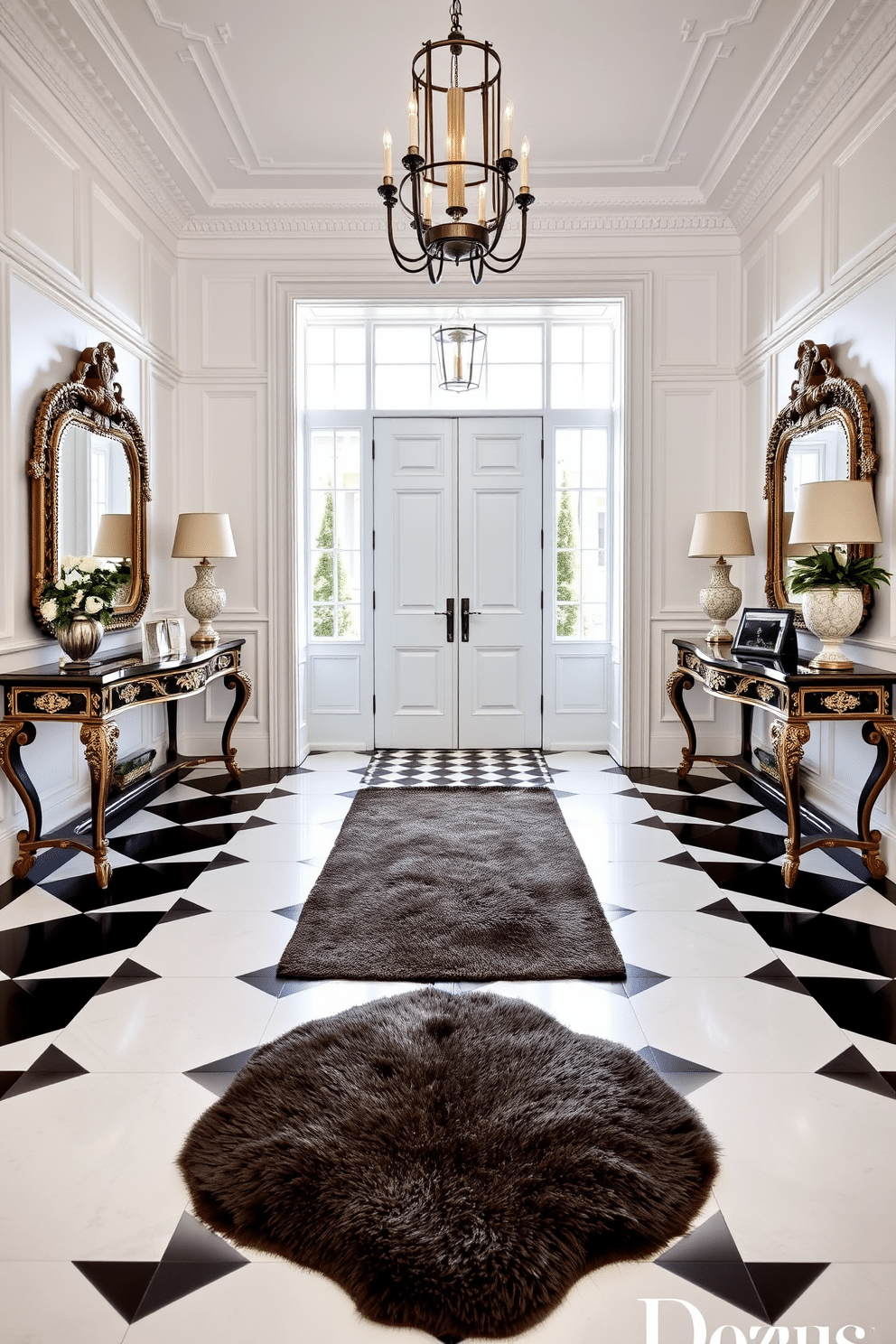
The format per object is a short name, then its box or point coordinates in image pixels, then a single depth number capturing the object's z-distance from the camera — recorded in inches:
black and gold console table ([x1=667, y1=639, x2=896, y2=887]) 138.4
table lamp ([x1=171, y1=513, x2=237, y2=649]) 207.8
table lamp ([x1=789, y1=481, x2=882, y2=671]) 139.6
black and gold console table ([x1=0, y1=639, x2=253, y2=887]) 136.6
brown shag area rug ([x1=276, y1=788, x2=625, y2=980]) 110.7
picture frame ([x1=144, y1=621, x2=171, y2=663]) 172.1
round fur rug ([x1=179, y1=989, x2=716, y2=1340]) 60.0
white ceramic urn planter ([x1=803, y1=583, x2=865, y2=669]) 142.7
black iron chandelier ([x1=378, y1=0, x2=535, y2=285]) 105.3
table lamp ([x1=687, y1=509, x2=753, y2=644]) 203.3
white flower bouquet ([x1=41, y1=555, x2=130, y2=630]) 144.7
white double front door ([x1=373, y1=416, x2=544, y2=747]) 250.5
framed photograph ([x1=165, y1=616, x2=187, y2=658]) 179.8
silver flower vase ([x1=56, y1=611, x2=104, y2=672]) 143.8
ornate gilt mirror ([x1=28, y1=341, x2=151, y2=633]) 150.4
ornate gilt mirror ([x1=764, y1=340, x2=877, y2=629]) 153.6
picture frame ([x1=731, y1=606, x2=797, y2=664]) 159.0
